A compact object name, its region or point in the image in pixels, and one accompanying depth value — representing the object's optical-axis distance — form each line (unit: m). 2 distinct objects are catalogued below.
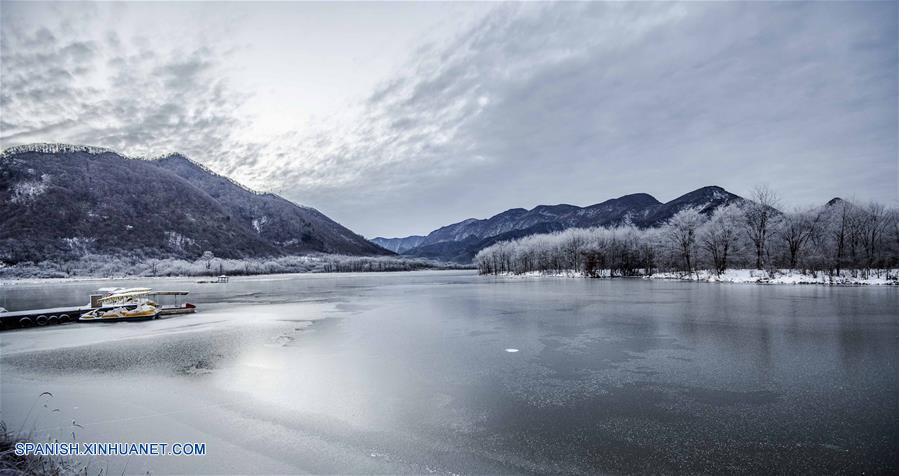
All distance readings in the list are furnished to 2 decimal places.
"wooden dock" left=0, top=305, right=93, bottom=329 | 26.34
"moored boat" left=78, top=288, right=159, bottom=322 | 27.38
